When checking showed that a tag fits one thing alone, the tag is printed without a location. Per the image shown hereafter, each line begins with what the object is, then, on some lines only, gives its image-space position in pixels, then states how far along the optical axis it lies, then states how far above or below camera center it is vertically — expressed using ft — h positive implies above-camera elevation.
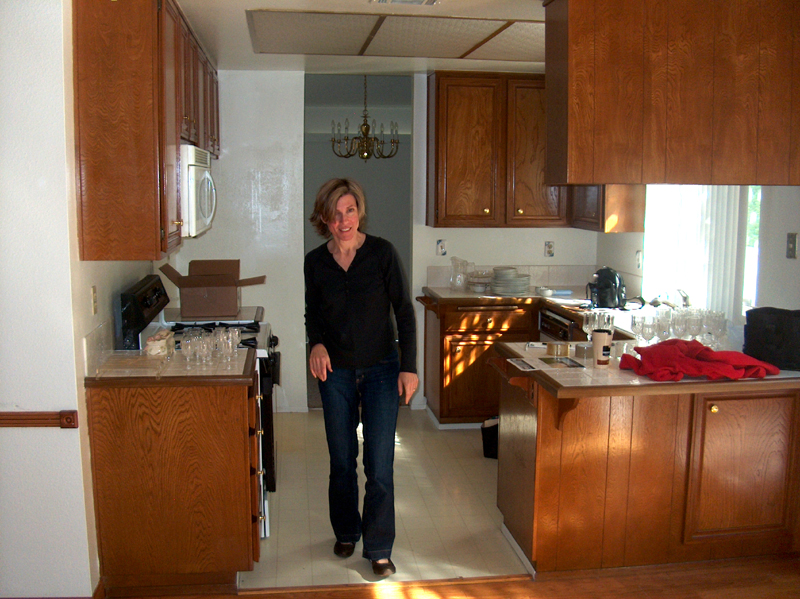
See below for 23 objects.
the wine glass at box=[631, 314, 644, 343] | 10.81 -1.55
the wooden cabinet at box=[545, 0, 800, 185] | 9.70 +1.61
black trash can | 13.96 -4.09
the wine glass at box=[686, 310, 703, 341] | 10.65 -1.54
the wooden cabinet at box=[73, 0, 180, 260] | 8.48 +0.94
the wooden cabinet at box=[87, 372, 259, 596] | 8.75 -3.13
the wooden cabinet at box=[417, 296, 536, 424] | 15.65 -2.84
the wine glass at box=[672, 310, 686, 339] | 10.71 -1.55
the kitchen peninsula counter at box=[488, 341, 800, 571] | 9.22 -3.16
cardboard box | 12.74 -1.41
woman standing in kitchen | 9.29 -1.55
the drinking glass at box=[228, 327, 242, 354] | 9.96 -1.67
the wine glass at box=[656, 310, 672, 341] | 10.80 -1.58
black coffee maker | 14.07 -1.40
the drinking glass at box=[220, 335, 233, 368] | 9.67 -1.73
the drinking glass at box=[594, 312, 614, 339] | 10.01 -1.40
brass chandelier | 20.76 +1.88
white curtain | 12.21 -0.52
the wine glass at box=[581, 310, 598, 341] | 10.18 -1.45
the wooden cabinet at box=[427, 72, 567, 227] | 16.08 +1.34
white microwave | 10.32 +0.29
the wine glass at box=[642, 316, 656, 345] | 10.79 -1.63
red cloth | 9.02 -1.78
